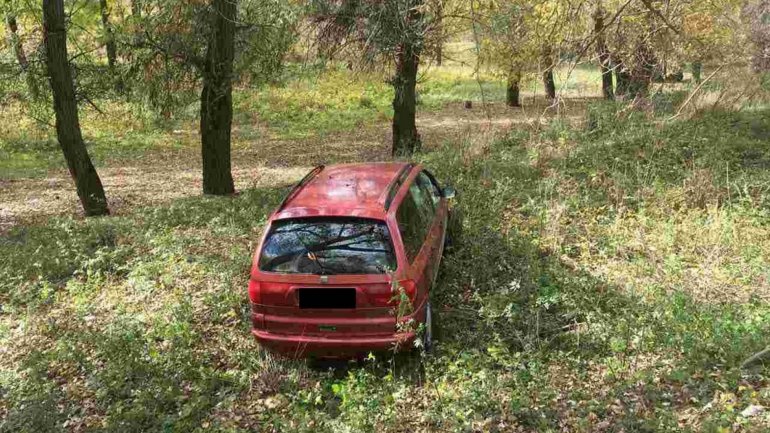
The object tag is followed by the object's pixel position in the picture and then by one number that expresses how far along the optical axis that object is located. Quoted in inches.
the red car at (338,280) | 190.1
